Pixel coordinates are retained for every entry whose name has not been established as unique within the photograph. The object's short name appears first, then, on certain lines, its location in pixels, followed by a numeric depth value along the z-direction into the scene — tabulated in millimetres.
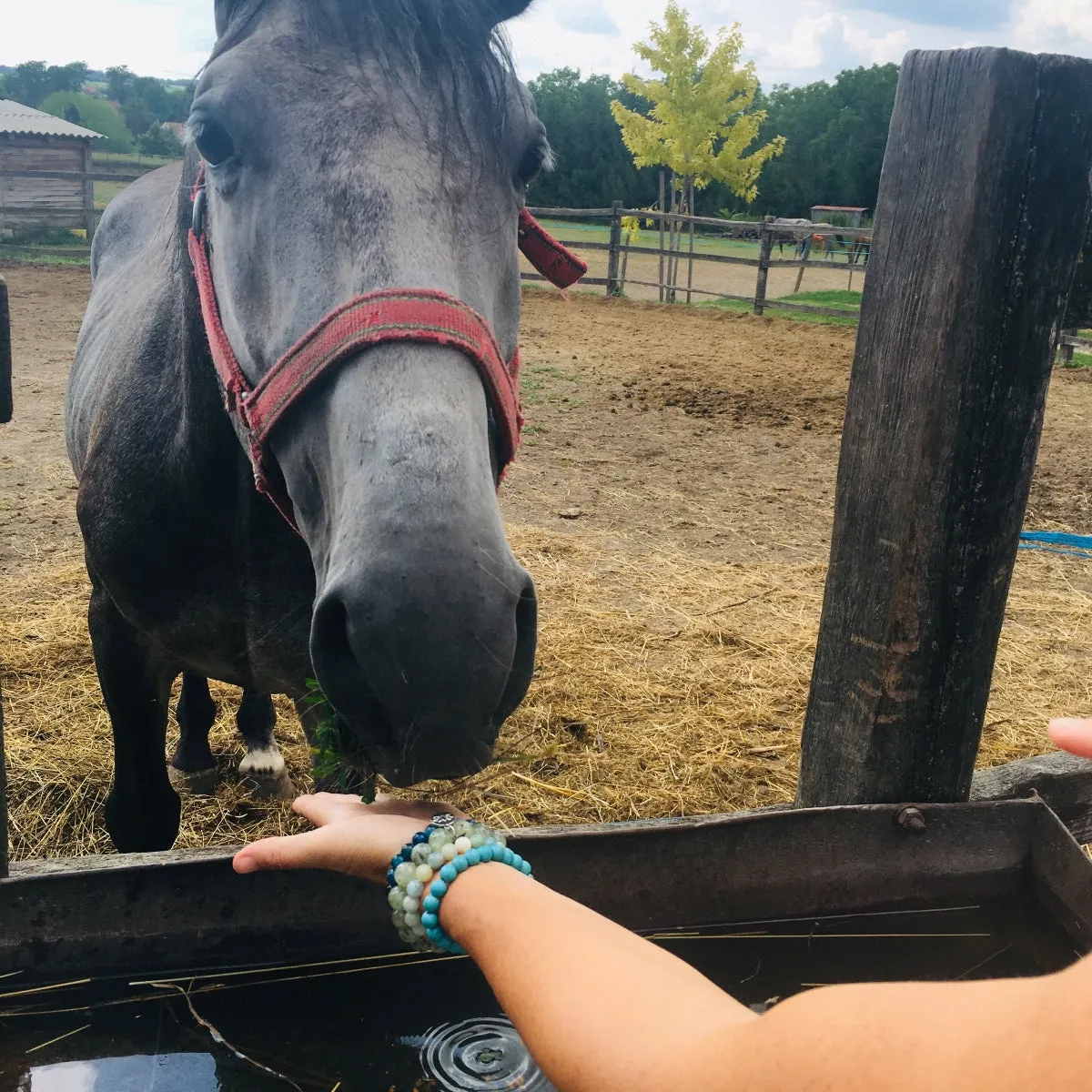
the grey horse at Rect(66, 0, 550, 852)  1129
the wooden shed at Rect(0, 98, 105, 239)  19547
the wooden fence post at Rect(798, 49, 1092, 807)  1516
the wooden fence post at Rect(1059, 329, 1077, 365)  12343
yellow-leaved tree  20047
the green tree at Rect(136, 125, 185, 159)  30497
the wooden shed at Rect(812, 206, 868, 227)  33344
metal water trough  1543
